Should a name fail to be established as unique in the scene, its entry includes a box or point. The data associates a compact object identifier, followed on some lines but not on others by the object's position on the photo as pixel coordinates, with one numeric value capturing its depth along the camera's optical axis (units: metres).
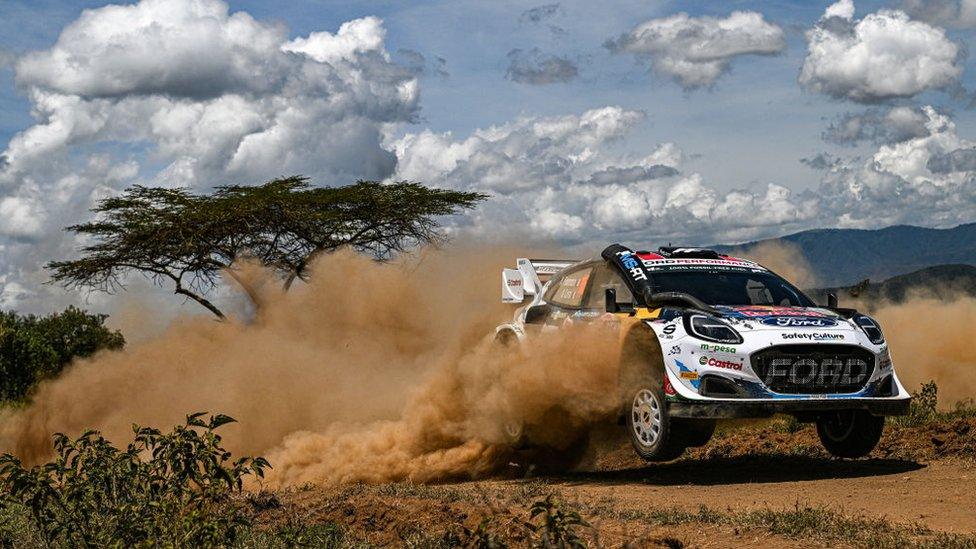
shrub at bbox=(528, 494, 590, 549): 5.16
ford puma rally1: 9.73
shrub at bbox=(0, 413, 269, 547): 6.53
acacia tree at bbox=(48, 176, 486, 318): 37.56
